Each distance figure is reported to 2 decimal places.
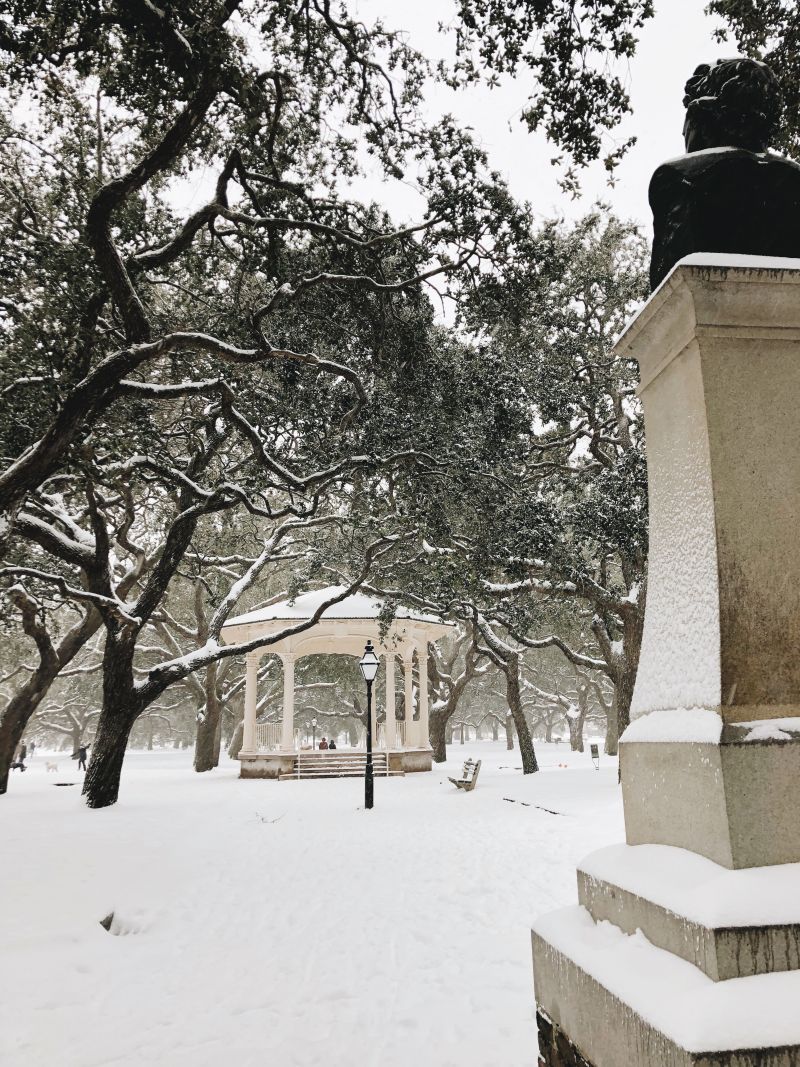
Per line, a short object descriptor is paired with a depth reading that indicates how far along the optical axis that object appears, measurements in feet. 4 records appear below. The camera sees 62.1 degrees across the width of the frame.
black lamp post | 48.01
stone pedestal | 5.80
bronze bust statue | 8.44
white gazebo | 71.82
